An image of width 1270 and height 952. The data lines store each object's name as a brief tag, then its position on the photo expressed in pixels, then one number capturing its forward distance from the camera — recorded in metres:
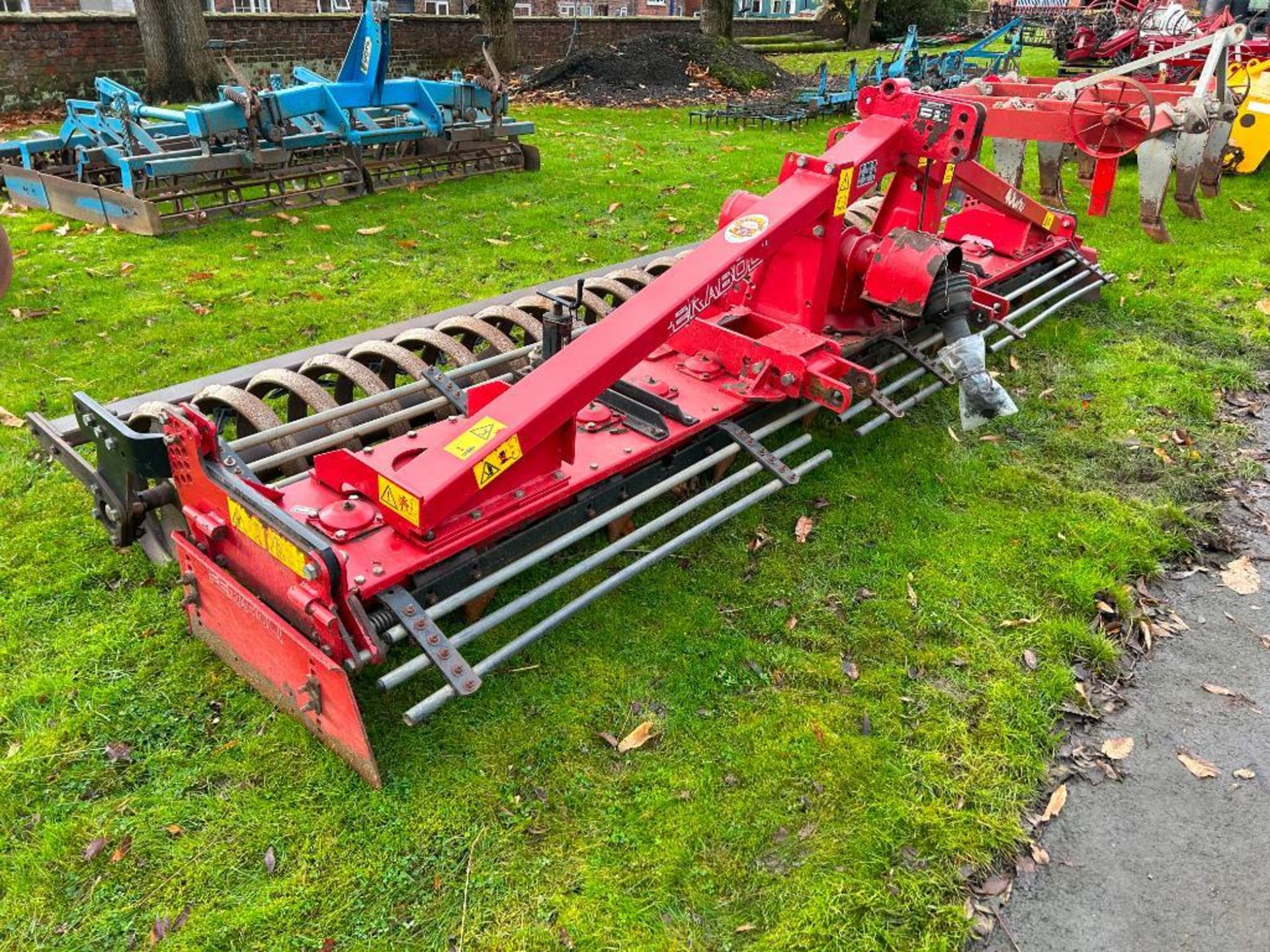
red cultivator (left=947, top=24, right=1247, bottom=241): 5.91
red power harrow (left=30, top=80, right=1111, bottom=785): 3.13
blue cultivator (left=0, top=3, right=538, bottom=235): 8.74
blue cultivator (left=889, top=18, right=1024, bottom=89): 16.08
